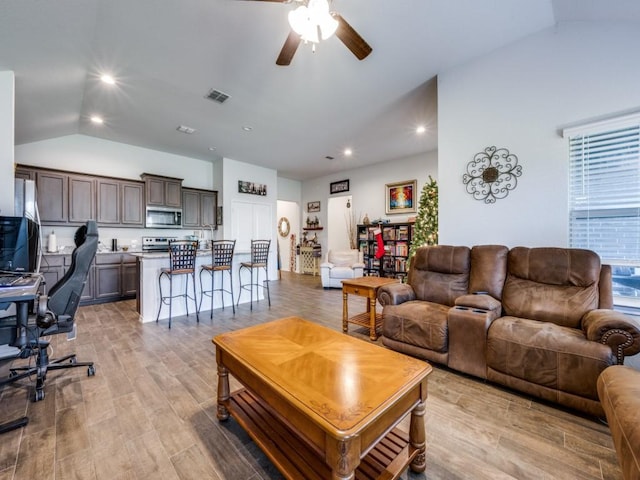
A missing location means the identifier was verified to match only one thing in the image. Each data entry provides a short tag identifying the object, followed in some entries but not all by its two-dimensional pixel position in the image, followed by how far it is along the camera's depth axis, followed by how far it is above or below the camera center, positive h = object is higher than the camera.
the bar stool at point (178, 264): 3.59 -0.31
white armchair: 6.03 -0.68
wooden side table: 2.99 -0.66
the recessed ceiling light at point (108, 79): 3.09 +1.97
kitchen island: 3.63 -0.67
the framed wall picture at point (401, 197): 6.16 +1.05
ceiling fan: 1.63 +1.43
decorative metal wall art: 2.82 +0.73
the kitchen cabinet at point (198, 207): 5.89 +0.80
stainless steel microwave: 5.35 +0.52
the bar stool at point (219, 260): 4.01 -0.29
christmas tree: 3.88 +0.32
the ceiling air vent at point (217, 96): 3.46 +1.99
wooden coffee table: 0.99 -0.66
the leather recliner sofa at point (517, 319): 1.70 -0.66
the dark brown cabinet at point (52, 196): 4.20 +0.76
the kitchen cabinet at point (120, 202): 4.74 +0.76
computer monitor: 2.36 -0.01
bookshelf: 6.14 -0.21
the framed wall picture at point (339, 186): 7.50 +1.59
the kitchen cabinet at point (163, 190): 5.25 +1.08
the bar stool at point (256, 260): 4.43 -0.33
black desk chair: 1.97 -0.50
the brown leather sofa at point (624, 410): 0.93 -0.71
